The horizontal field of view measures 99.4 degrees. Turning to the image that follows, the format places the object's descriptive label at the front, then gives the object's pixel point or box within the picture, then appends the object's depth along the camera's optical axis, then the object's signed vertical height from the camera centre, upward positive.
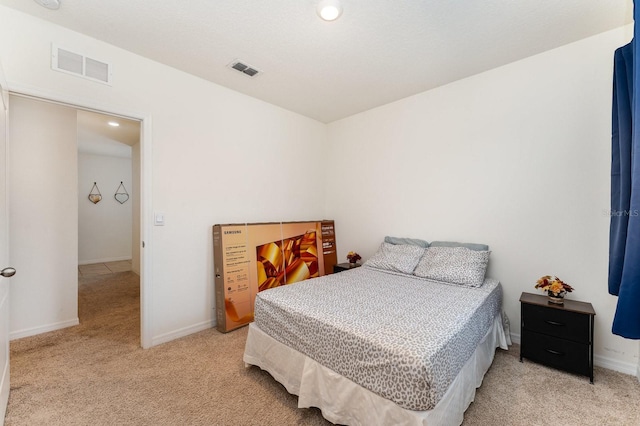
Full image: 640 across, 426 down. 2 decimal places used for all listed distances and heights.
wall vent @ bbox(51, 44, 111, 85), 2.06 +1.14
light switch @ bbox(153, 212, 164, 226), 2.54 -0.09
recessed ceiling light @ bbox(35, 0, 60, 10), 1.81 +1.39
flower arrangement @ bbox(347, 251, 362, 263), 3.59 -0.62
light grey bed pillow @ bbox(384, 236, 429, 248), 3.09 -0.37
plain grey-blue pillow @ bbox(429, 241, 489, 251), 2.68 -0.36
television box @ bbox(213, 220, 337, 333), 2.86 -0.61
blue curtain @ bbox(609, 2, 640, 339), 1.28 +0.09
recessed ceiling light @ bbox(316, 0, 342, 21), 1.79 +1.35
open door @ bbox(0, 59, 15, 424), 1.54 -0.31
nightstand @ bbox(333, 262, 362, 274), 3.52 -0.74
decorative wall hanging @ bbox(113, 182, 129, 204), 6.52 +0.36
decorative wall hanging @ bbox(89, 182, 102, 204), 6.12 +0.32
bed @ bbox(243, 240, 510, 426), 1.29 -0.75
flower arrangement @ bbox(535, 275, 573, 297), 2.13 -0.60
